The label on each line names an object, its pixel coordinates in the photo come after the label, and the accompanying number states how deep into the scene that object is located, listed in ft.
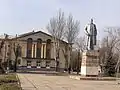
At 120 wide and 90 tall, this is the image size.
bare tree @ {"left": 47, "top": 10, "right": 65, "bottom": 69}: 95.09
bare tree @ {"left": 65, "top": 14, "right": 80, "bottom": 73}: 96.15
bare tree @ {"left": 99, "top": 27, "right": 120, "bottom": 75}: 69.16
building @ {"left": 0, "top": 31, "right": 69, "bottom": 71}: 128.88
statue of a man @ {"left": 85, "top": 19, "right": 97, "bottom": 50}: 43.51
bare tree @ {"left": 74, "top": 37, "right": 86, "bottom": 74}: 114.63
